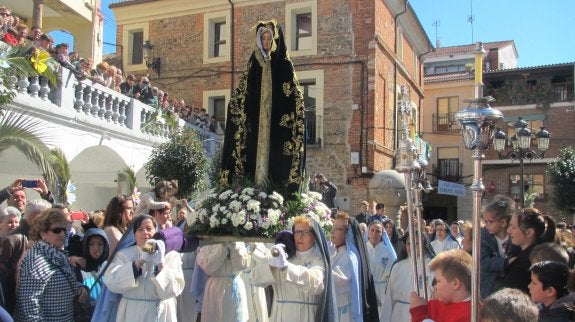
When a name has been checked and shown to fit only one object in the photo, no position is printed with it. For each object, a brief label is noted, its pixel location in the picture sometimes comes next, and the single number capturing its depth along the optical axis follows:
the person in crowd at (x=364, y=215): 13.66
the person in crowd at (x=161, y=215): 6.92
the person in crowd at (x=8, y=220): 6.09
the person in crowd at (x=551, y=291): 3.79
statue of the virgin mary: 6.37
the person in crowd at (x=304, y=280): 5.51
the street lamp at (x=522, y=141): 13.23
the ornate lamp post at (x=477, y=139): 3.02
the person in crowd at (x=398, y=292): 6.77
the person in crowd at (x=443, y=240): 10.70
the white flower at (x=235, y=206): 5.82
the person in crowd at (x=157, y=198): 6.98
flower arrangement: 5.77
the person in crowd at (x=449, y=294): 3.61
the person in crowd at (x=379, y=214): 13.30
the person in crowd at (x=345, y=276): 6.51
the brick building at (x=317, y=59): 22.23
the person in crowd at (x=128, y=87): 15.95
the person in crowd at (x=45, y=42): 11.43
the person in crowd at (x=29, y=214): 6.04
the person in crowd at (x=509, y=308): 2.92
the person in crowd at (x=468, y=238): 6.07
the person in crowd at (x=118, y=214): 6.51
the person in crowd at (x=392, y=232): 11.35
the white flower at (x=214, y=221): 5.91
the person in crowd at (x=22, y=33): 10.26
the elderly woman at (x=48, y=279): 4.96
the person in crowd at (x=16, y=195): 6.81
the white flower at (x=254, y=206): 5.75
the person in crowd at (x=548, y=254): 4.33
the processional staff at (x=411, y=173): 3.66
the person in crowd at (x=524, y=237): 4.63
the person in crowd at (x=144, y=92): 16.72
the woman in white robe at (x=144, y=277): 5.21
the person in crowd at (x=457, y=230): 13.73
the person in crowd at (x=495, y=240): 5.21
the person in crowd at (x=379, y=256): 8.84
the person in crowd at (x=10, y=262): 5.11
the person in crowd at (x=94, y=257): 5.68
